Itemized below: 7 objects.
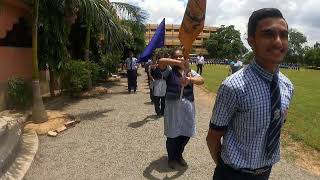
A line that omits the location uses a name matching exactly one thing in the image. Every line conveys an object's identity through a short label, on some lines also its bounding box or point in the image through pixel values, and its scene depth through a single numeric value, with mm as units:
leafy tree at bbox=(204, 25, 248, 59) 55030
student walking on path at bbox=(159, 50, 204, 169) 3436
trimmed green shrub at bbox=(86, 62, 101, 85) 8906
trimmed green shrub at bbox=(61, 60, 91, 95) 7850
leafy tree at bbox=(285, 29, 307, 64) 52944
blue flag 5304
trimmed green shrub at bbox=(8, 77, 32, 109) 5943
